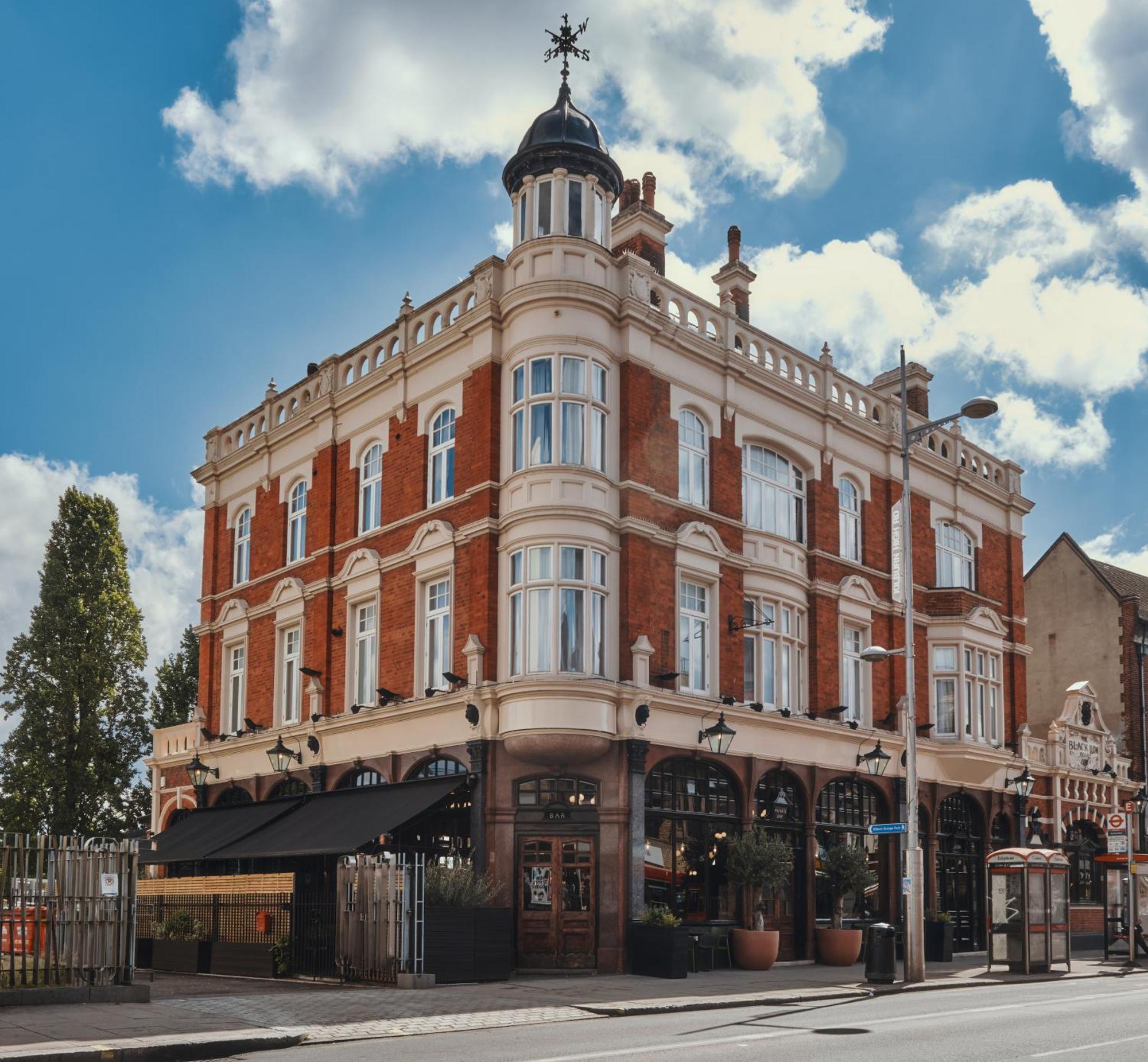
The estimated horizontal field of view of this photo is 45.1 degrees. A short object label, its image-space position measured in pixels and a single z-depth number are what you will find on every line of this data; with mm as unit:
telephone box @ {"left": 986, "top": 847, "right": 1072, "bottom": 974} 26062
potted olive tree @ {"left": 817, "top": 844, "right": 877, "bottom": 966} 27344
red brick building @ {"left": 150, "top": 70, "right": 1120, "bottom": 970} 24484
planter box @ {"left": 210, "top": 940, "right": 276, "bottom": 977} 22844
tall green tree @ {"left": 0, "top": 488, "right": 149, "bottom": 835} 42156
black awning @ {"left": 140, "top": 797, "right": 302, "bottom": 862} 29250
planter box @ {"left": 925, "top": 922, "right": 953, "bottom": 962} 28812
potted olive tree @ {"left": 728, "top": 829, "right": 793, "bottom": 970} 25375
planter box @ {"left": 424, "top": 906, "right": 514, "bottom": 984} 20562
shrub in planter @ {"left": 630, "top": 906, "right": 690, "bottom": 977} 22766
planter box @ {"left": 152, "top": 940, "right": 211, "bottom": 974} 24219
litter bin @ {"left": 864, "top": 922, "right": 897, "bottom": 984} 22094
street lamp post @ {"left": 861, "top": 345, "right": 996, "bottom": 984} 22469
